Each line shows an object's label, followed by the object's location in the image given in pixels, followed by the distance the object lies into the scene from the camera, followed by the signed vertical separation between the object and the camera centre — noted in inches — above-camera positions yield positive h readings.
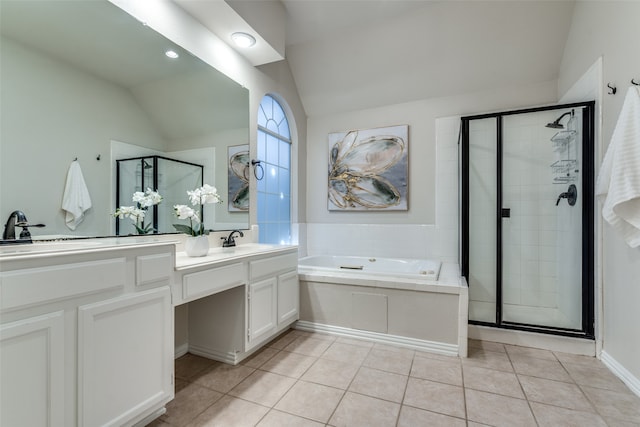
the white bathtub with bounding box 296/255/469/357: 88.5 -29.9
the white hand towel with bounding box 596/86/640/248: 66.9 +9.1
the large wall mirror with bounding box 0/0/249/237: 51.8 +23.9
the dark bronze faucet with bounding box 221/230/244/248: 94.1 -8.9
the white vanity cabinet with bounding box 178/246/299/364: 75.9 -27.0
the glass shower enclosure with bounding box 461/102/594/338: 99.6 -0.7
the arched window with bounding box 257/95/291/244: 125.5 +18.3
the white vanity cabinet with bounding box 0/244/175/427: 38.0 -18.5
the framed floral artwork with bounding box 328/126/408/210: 138.9 +21.7
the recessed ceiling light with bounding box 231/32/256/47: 93.5 +56.1
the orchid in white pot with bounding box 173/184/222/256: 76.4 -1.5
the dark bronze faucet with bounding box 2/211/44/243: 50.0 -2.1
